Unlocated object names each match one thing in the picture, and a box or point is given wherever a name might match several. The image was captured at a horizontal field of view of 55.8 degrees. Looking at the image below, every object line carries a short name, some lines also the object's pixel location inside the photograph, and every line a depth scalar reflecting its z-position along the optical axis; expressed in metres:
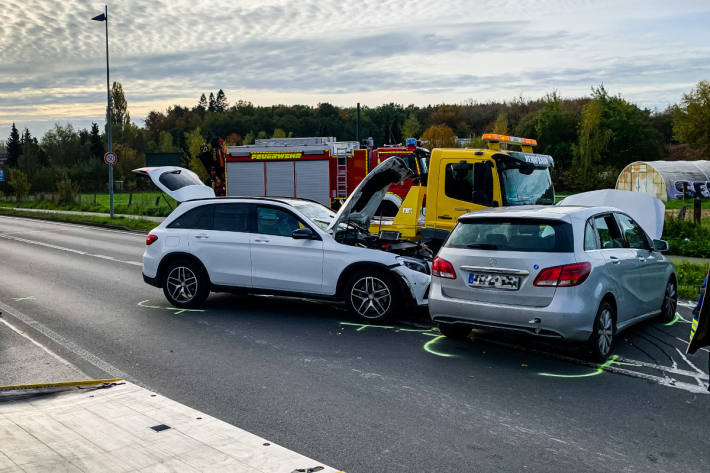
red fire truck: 20.94
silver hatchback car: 6.41
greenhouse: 36.88
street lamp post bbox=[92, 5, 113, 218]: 31.42
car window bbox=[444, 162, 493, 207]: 10.20
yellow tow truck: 10.27
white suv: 8.55
